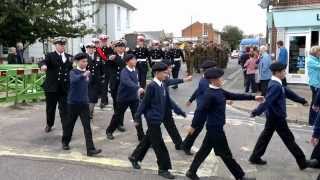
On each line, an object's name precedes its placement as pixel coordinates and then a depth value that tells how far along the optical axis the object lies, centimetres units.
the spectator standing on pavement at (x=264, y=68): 1614
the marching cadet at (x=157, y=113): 723
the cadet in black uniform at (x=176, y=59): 1954
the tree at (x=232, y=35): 11550
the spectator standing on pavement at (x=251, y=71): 1852
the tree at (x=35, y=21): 2386
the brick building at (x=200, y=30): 12172
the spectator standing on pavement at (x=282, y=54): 1753
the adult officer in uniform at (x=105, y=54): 1228
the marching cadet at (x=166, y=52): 1825
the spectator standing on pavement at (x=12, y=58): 1911
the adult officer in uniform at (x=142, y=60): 1543
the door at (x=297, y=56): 2131
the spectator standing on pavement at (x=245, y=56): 2130
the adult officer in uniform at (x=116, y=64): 1111
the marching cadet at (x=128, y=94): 904
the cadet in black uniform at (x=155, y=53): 1709
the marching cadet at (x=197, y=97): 835
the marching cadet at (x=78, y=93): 858
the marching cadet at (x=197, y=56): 2934
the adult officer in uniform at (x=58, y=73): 978
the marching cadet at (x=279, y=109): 765
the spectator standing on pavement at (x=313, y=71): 1095
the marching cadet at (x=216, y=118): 684
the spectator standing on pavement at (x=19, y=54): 1953
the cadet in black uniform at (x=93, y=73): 1174
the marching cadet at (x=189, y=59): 2799
